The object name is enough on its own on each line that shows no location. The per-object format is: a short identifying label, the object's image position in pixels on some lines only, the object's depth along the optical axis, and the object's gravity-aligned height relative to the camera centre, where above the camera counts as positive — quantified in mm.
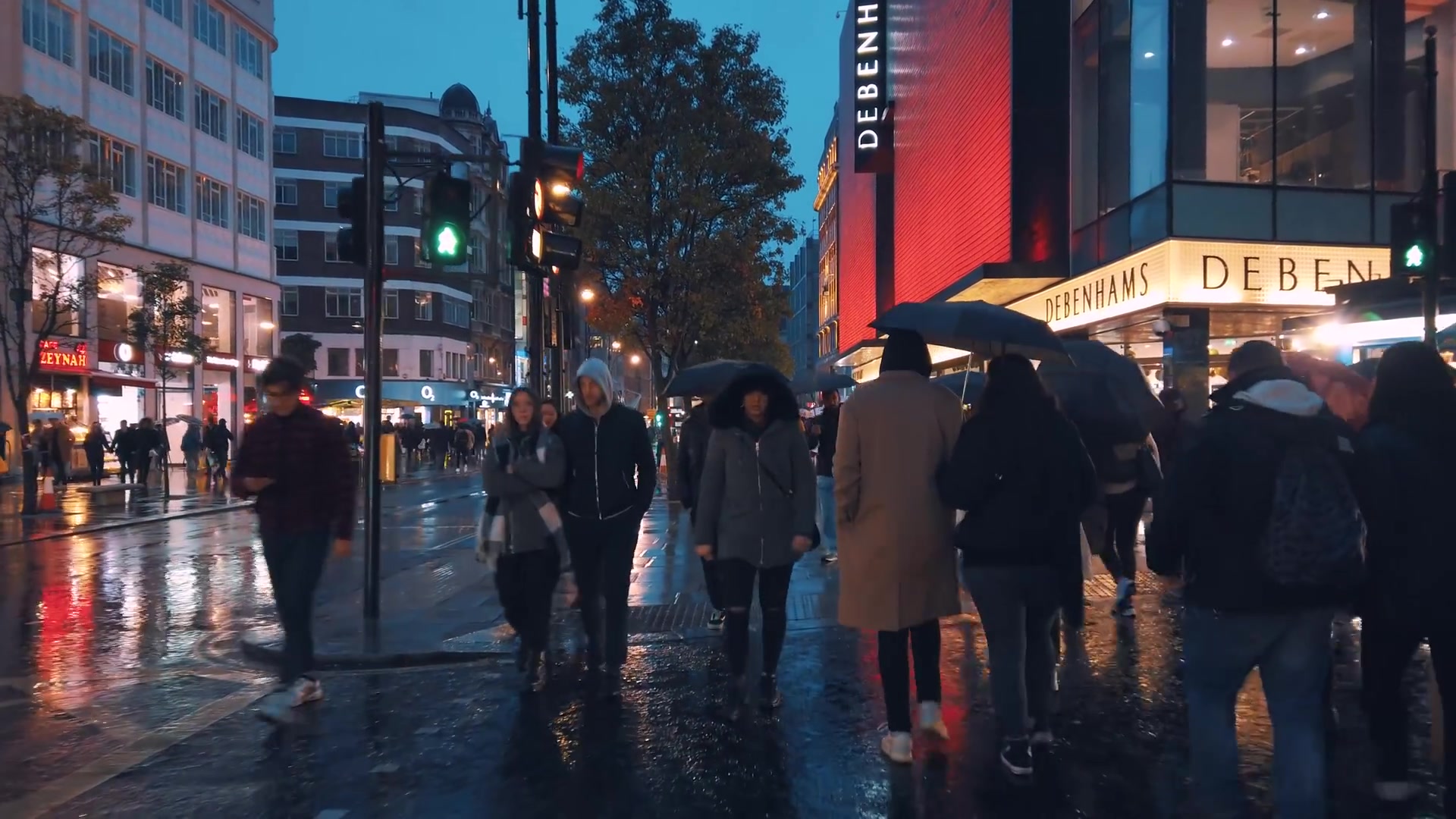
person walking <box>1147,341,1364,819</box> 3527 -472
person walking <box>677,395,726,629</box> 8477 -294
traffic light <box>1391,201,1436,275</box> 10532 +1627
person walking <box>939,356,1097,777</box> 4586 -395
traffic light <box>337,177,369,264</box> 8602 +1533
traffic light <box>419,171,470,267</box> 8883 +1609
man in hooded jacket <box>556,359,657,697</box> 6469 -418
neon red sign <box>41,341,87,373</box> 31250 +1915
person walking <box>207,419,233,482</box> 30891 -648
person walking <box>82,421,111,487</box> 29328 -673
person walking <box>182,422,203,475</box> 32500 -622
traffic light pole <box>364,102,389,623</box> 8539 +648
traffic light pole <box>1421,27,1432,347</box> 10367 +1296
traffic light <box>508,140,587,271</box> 10047 +1977
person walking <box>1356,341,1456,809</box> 4020 -324
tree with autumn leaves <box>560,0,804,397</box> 23047 +5164
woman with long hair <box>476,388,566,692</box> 6668 -681
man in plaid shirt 6172 -418
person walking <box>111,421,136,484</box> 28484 -658
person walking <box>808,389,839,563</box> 11664 -496
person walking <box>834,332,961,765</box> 4898 -434
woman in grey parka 5895 -431
